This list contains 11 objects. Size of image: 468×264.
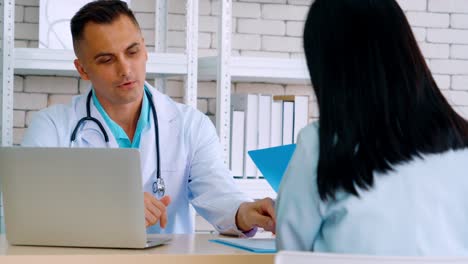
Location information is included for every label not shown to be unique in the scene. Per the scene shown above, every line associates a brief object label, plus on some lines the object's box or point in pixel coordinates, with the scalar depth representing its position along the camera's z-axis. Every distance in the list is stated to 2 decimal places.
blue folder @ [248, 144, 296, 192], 1.90
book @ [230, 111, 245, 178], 3.23
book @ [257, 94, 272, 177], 3.27
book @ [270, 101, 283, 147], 3.28
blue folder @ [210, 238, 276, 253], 1.74
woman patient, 1.34
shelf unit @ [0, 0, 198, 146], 2.94
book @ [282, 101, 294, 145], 3.29
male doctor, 2.48
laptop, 1.66
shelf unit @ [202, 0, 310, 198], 3.07
